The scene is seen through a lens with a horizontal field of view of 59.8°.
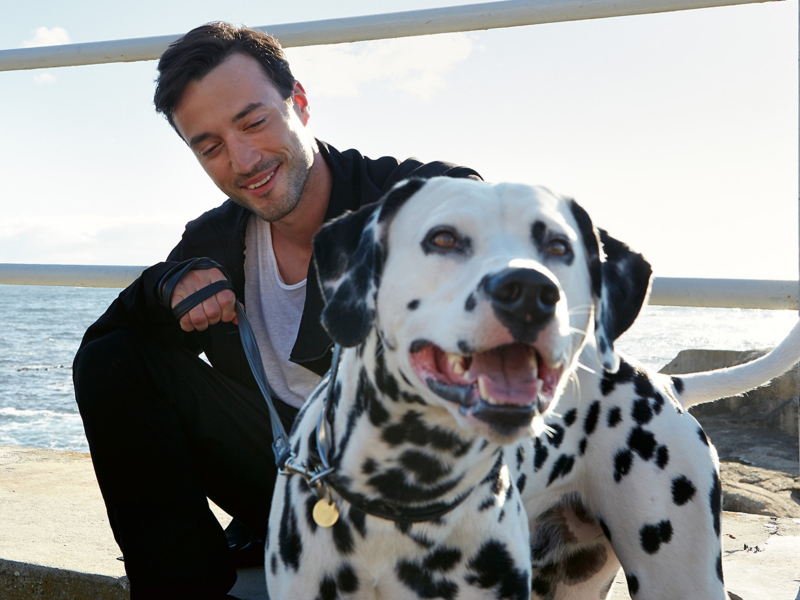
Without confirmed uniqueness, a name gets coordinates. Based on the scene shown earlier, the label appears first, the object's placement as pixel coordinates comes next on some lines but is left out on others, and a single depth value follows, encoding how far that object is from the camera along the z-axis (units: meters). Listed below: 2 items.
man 2.09
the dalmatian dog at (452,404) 1.37
